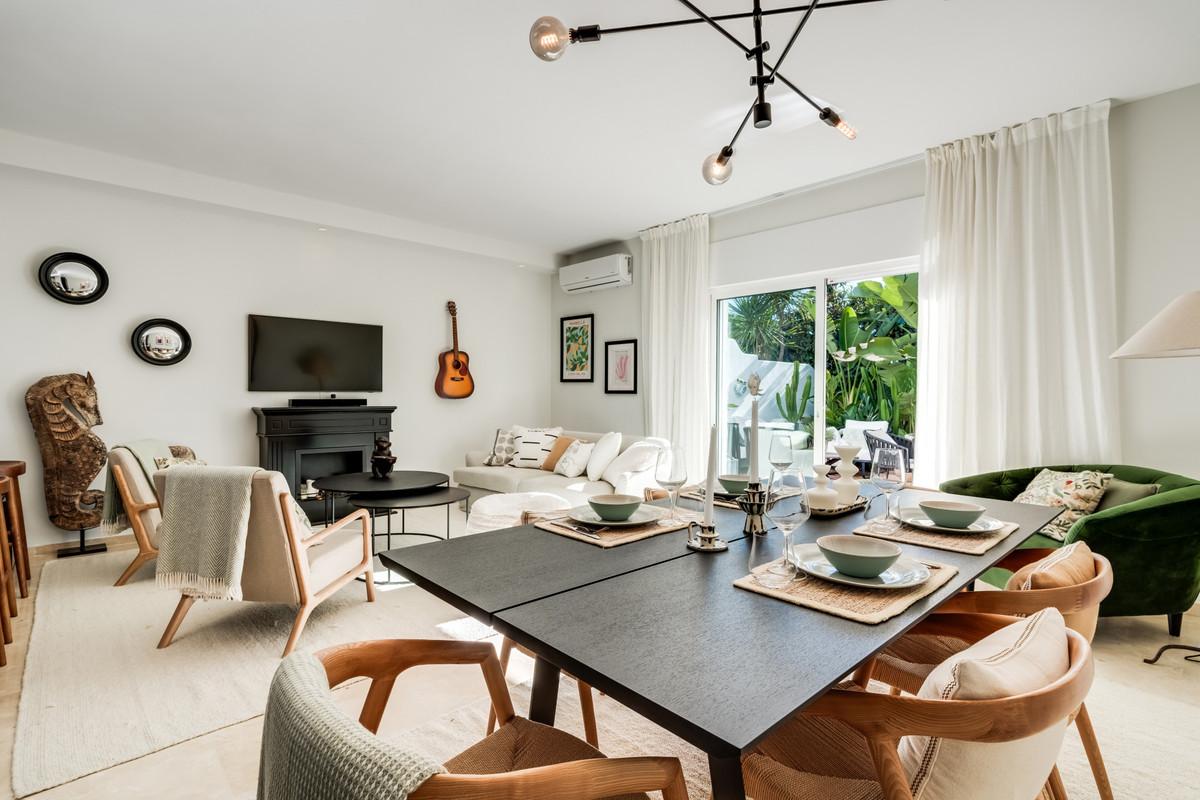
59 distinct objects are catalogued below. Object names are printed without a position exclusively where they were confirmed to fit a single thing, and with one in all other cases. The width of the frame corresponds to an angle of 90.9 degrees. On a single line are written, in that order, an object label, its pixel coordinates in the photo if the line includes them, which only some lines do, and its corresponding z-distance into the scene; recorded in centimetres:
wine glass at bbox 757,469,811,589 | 123
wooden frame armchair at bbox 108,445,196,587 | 313
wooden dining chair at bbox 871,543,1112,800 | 122
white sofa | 438
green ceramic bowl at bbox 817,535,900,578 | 119
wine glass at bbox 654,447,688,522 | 161
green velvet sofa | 238
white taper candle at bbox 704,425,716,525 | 137
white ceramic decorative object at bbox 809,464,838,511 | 179
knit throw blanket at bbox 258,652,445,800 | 57
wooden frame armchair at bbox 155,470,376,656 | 239
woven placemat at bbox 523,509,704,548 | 151
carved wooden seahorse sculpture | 372
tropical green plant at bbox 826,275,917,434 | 407
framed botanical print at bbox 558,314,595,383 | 618
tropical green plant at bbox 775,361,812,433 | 455
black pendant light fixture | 178
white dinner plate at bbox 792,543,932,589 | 117
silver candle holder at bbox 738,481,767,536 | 158
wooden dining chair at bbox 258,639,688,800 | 58
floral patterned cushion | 277
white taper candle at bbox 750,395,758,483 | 149
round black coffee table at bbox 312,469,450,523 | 341
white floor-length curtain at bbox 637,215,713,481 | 509
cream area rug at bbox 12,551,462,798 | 184
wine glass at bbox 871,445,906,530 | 176
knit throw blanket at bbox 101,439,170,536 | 337
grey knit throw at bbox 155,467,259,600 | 239
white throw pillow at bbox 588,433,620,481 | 475
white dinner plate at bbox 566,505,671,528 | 164
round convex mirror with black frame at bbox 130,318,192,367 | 418
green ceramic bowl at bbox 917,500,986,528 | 164
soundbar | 477
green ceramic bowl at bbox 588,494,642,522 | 166
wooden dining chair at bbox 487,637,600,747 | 161
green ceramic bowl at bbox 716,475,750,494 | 202
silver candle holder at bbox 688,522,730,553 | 144
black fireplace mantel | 457
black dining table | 79
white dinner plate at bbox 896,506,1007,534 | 164
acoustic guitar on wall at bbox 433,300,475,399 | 574
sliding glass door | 411
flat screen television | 471
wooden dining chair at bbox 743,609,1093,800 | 80
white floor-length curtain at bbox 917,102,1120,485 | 313
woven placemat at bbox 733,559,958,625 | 106
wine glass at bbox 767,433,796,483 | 177
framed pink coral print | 572
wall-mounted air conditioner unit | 565
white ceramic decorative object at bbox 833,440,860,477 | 182
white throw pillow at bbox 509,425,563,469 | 519
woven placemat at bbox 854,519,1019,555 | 149
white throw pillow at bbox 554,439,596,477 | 487
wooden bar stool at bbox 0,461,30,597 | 294
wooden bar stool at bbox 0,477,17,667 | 243
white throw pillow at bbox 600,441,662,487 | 440
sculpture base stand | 386
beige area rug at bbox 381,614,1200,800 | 166
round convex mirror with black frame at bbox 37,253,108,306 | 385
